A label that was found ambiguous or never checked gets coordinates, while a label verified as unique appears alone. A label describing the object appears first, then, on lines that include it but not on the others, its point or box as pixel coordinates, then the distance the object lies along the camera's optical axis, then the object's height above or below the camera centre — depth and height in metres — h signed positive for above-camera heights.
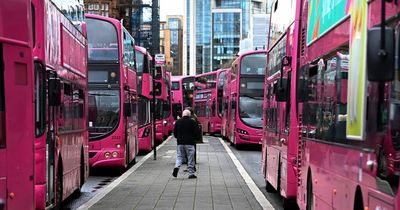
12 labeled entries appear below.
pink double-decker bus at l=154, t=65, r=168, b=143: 32.45 -1.06
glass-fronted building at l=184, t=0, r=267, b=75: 128.75 +11.70
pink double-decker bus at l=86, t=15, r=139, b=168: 18.77 -0.21
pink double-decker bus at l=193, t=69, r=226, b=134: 45.50 -0.81
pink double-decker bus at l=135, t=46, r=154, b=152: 27.37 -0.39
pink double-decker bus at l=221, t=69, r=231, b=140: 38.49 -1.06
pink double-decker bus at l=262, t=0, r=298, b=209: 10.66 -0.39
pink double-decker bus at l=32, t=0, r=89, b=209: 9.02 -0.23
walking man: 17.72 -1.36
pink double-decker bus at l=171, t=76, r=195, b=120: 59.12 -0.09
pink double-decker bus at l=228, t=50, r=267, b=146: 30.69 -0.42
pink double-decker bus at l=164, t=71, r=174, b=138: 42.75 -1.65
